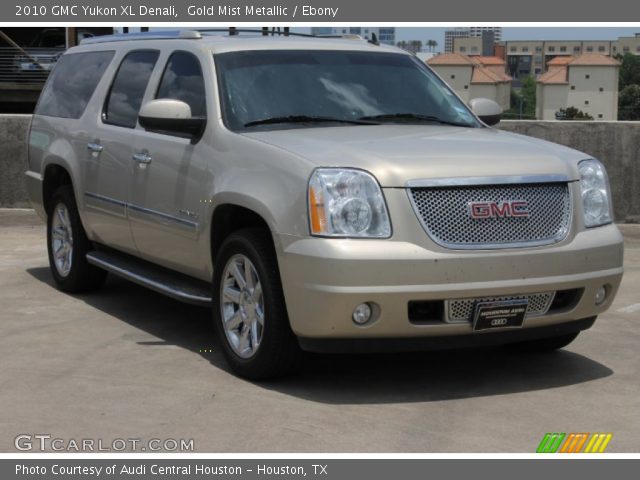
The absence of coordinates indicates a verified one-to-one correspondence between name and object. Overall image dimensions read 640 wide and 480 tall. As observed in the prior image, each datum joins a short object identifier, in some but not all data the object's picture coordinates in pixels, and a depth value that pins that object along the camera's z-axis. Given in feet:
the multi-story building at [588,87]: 644.69
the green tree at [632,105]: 627.46
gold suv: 19.47
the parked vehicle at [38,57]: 137.39
